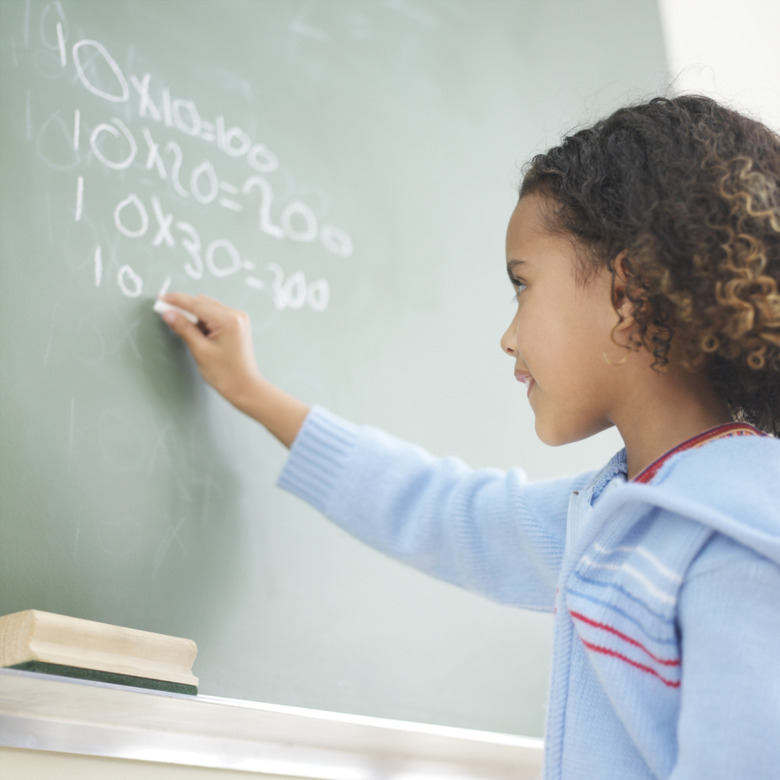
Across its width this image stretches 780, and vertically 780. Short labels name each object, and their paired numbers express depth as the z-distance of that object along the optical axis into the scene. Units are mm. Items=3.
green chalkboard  798
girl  593
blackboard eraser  617
